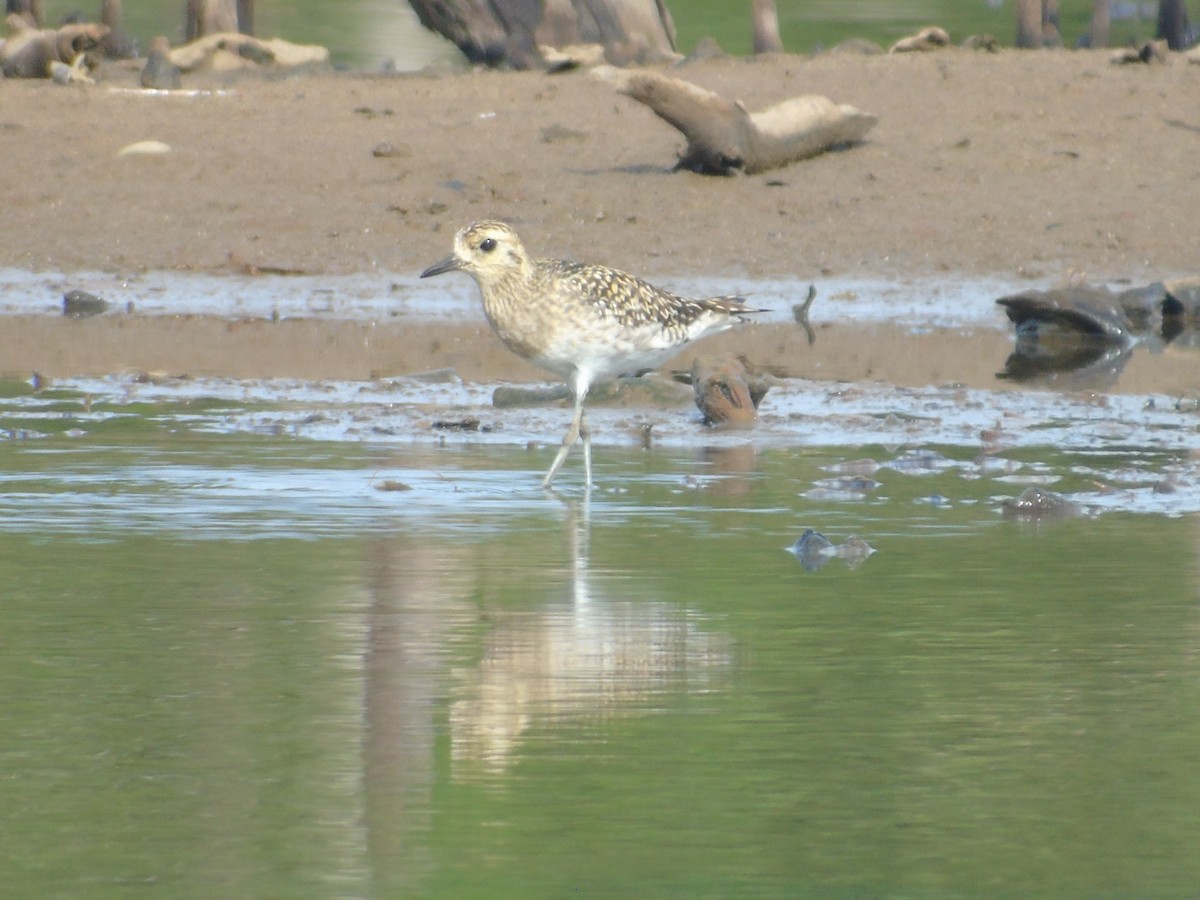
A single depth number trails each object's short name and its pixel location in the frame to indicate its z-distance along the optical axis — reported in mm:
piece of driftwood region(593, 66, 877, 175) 18016
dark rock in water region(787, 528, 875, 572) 7406
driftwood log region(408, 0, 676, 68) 23844
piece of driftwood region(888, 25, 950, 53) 22969
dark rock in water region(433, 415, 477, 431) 10688
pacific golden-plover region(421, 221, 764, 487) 9703
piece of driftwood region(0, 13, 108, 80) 22234
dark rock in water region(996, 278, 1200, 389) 13773
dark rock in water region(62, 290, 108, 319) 16375
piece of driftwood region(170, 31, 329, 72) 23062
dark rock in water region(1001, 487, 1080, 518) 8273
